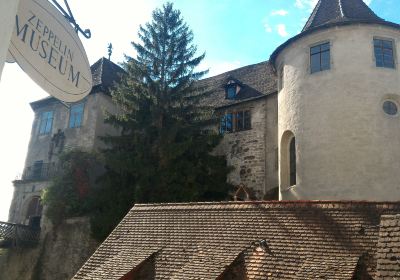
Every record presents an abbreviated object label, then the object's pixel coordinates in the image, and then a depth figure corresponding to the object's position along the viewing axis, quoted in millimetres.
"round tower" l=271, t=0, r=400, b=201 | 15820
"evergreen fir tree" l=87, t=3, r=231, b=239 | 20281
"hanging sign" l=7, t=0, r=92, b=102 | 3795
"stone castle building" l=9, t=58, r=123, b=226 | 26312
